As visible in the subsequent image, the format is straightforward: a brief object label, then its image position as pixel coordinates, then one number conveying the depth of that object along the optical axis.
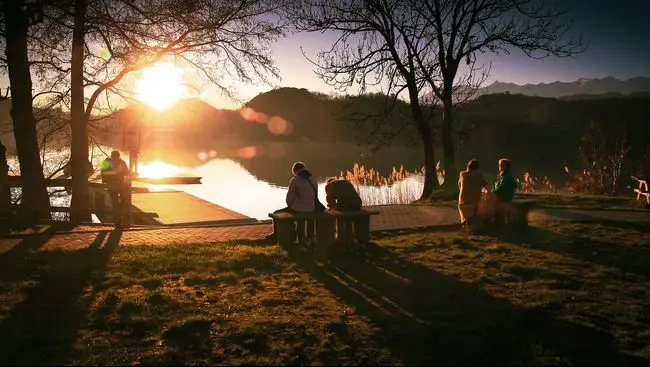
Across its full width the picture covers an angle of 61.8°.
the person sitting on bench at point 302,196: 9.56
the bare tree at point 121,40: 13.41
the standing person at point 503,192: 11.05
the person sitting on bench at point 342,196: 9.86
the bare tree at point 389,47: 19.58
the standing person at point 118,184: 12.77
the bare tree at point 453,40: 19.95
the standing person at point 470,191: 10.98
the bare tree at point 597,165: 22.81
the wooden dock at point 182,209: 15.80
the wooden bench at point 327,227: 9.32
